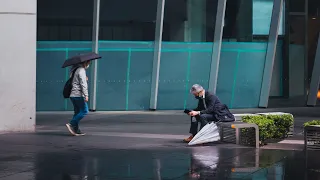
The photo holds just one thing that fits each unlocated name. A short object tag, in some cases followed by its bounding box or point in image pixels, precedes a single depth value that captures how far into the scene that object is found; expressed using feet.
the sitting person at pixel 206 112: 38.47
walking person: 42.60
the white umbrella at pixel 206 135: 37.37
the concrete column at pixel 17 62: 44.27
